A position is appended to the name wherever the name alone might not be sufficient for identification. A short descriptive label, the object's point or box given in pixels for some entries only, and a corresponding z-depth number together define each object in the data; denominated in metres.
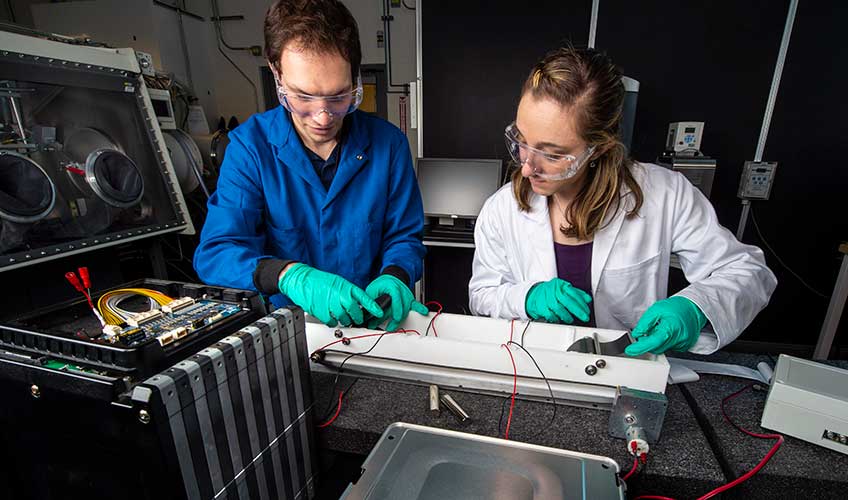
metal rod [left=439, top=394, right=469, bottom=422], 0.73
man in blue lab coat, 0.91
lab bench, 0.62
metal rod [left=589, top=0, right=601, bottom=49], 2.34
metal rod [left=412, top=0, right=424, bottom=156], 2.58
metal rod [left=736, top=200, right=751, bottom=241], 2.41
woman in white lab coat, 0.89
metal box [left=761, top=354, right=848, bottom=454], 0.65
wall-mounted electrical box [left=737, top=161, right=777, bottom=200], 2.30
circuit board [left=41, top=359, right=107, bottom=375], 0.49
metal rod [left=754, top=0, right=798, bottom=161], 2.16
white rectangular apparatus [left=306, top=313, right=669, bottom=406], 0.73
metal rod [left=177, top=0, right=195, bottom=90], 3.46
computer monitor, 2.67
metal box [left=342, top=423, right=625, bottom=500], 0.50
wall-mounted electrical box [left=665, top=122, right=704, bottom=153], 2.25
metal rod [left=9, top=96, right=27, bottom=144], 1.60
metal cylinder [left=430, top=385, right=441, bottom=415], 0.75
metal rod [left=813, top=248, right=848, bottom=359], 1.88
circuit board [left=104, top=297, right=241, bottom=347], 0.56
